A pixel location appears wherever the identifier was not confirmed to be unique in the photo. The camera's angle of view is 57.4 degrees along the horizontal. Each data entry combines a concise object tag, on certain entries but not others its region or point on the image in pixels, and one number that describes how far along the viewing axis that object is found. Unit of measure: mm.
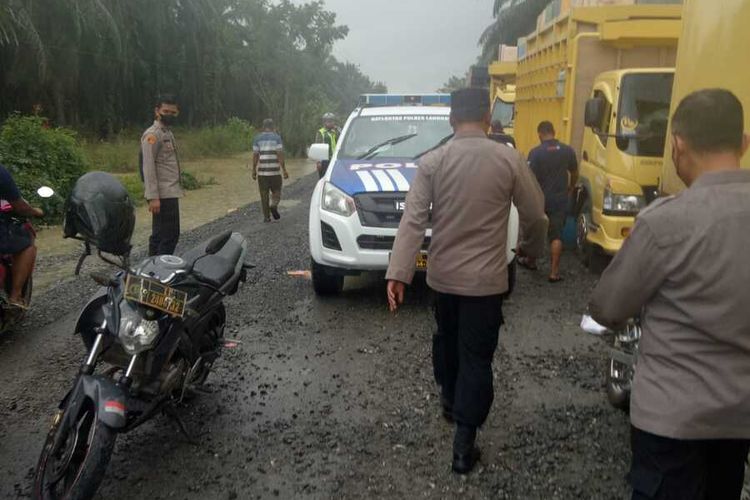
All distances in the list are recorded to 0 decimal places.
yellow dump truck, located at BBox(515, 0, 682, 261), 7219
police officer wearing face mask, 6586
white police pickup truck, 6270
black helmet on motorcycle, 3271
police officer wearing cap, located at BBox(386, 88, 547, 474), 3379
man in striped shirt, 11977
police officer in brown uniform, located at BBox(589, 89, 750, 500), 1894
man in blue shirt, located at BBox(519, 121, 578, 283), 7660
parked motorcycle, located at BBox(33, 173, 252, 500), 3041
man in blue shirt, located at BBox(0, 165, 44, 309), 5266
